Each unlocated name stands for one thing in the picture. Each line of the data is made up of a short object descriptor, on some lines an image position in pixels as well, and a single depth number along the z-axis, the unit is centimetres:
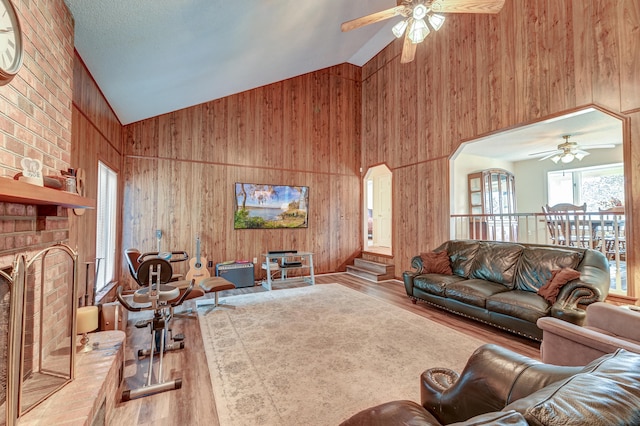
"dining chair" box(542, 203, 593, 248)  368
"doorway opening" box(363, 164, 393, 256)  762
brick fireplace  129
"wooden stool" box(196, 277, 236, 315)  347
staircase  580
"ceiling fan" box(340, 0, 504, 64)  262
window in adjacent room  650
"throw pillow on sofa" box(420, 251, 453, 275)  420
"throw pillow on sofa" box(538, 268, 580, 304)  279
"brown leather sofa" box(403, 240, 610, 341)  270
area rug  192
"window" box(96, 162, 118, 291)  353
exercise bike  205
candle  191
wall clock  125
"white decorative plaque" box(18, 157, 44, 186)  135
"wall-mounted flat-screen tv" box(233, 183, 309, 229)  555
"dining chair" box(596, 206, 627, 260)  316
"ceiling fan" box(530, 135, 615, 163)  546
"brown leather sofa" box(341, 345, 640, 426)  61
